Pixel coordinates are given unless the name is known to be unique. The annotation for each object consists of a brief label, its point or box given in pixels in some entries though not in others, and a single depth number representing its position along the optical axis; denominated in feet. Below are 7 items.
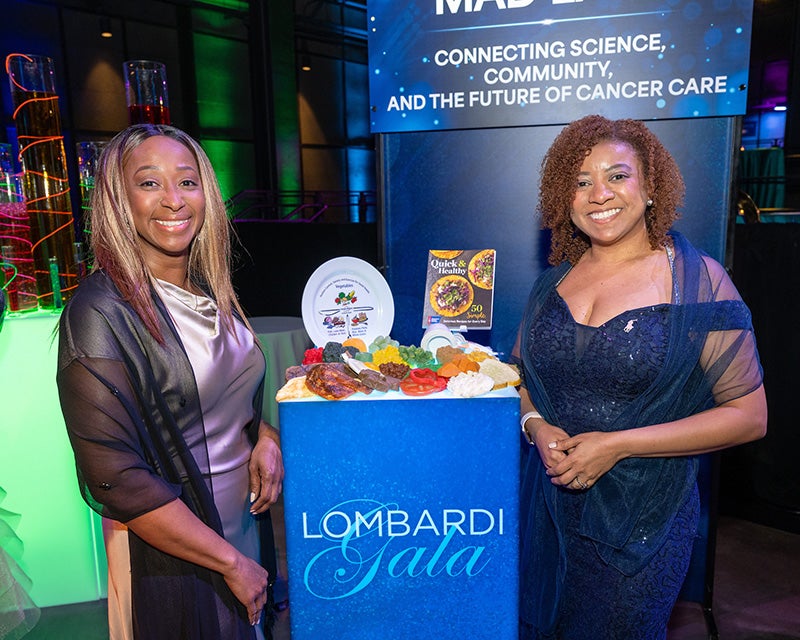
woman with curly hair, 4.66
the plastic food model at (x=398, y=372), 4.19
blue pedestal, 4.20
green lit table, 7.77
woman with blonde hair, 3.74
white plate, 5.44
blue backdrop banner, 6.32
